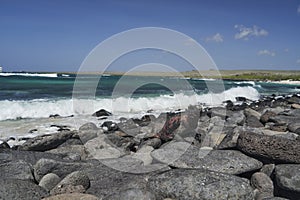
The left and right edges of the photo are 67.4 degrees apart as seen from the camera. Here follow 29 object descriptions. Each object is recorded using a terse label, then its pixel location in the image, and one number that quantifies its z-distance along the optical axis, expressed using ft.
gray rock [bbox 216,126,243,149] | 13.11
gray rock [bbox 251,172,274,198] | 10.46
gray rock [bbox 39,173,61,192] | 10.17
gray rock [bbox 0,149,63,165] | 12.41
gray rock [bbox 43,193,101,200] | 8.39
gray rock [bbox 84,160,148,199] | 9.77
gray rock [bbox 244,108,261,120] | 27.37
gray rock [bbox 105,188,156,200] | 8.63
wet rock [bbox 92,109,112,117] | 31.60
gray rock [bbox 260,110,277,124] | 25.15
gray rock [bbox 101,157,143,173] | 11.57
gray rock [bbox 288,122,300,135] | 18.86
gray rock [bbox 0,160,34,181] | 10.69
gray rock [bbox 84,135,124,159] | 14.19
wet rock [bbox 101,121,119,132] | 23.33
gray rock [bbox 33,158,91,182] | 10.91
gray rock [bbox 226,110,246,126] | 24.48
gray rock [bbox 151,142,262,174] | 11.04
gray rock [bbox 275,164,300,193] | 9.76
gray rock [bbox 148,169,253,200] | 8.86
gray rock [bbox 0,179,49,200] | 8.65
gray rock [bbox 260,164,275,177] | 11.36
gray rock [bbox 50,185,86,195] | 9.42
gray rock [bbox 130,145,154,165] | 12.83
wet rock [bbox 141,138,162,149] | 16.24
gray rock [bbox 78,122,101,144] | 18.71
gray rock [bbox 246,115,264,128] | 23.44
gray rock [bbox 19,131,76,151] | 16.00
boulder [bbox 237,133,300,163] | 11.28
